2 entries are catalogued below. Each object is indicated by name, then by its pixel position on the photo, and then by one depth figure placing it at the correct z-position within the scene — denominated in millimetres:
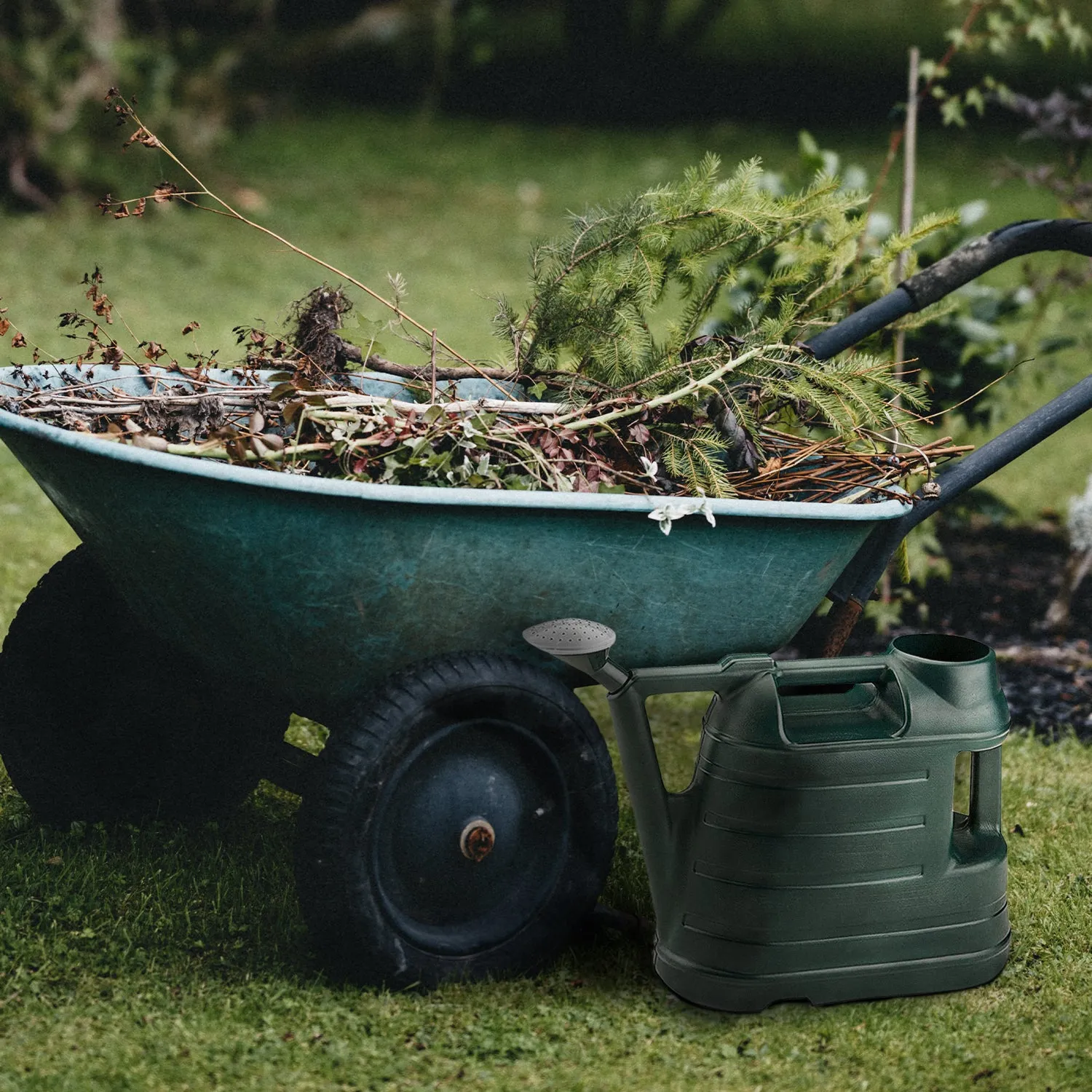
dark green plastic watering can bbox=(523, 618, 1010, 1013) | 4164
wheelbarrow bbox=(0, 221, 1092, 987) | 3904
